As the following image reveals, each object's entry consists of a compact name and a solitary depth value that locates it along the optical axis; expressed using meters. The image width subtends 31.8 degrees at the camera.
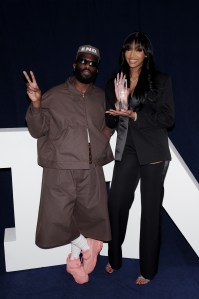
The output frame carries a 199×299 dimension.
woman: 1.85
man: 1.90
